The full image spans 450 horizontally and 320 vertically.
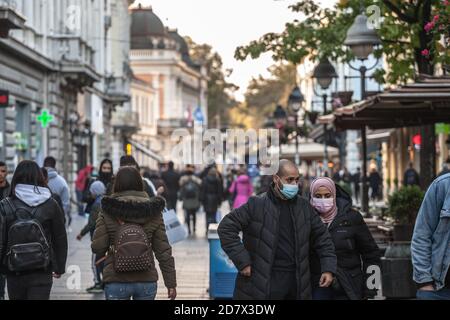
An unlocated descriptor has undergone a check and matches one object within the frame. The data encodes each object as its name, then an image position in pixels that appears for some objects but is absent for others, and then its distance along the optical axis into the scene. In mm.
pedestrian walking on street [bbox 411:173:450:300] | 8156
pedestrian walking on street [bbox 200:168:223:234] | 31000
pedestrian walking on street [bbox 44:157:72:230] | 18812
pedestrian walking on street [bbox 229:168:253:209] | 31188
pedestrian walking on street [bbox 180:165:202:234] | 31531
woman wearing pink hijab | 9617
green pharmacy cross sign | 34531
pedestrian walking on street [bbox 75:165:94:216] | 35981
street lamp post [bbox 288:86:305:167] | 40781
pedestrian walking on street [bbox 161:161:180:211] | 33625
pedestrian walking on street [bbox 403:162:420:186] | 40156
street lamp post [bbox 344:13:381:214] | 20016
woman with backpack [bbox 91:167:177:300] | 9453
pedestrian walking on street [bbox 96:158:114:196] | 17141
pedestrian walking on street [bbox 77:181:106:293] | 15988
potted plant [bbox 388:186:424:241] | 16219
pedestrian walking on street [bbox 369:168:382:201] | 52156
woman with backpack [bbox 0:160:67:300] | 9898
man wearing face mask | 8930
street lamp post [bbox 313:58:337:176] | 25875
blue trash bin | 15695
